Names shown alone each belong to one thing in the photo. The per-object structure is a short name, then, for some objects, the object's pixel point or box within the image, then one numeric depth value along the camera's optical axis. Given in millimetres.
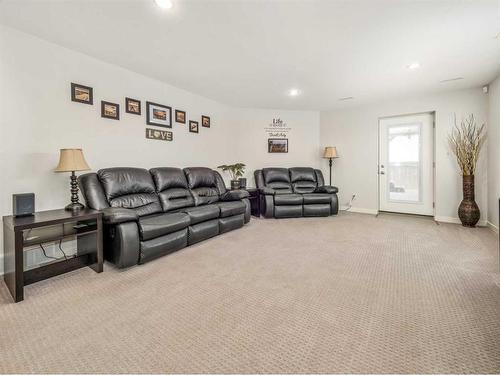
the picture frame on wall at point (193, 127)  4401
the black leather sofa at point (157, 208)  2398
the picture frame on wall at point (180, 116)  4121
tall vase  3936
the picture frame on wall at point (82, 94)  2814
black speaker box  2139
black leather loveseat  4711
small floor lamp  5410
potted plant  4890
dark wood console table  1851
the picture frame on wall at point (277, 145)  5742
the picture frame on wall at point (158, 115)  3660
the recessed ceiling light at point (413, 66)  3172
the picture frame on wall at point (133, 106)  3381
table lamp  2398
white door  4723
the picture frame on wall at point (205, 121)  4668
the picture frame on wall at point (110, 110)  3102
